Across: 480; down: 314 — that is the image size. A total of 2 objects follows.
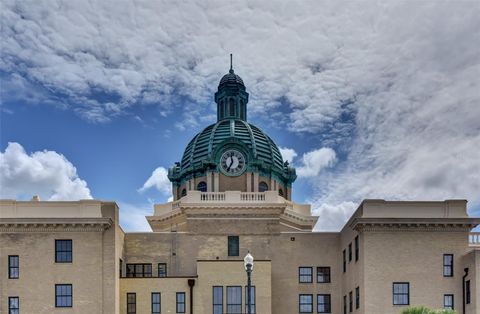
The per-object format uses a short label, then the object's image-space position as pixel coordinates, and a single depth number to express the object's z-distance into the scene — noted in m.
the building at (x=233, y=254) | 45.19
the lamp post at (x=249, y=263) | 32.25
